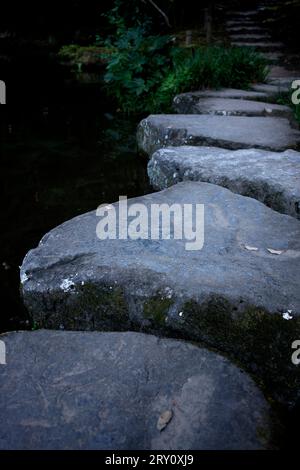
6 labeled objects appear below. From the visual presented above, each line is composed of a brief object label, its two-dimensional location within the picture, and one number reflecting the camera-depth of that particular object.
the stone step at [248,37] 8.73
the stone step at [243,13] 10.80
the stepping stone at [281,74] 6.34
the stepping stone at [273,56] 7.60
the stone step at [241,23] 9.87
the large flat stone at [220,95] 5.45
